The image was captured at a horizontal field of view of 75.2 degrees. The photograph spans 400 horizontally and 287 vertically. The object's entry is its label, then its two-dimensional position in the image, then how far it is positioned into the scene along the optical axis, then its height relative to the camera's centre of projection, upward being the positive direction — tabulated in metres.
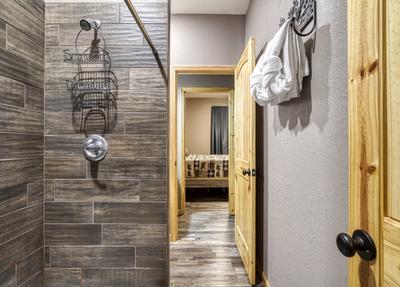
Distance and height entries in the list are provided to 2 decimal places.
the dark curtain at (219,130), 8.05 +0.50
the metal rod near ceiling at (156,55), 1.63 +0.61
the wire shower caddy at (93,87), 1.73 +0.39
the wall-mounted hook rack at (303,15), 1.25 +0.68
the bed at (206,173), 5.31 -0.56
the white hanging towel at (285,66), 1.34 +0.42
